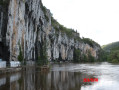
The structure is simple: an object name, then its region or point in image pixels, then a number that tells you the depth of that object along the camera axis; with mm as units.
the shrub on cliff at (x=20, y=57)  40419
